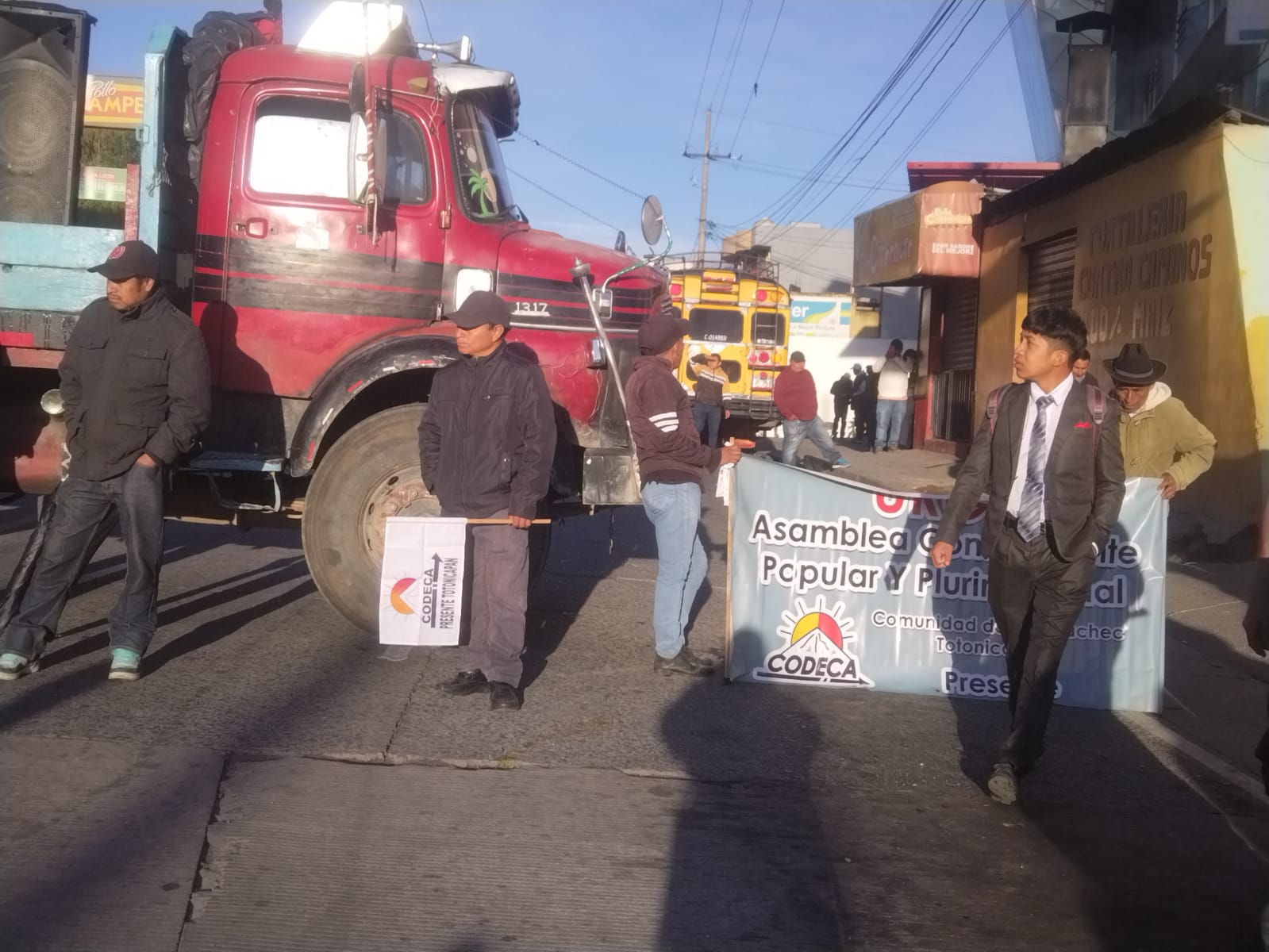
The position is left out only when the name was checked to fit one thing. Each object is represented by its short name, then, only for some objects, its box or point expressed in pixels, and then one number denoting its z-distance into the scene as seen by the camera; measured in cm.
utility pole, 5303
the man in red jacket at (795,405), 1689
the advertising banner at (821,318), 3703
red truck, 653
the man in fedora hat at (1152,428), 652
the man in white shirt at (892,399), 2136
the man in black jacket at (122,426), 581
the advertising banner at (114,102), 694
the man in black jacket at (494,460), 582
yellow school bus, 2362
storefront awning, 1875
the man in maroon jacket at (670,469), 635
